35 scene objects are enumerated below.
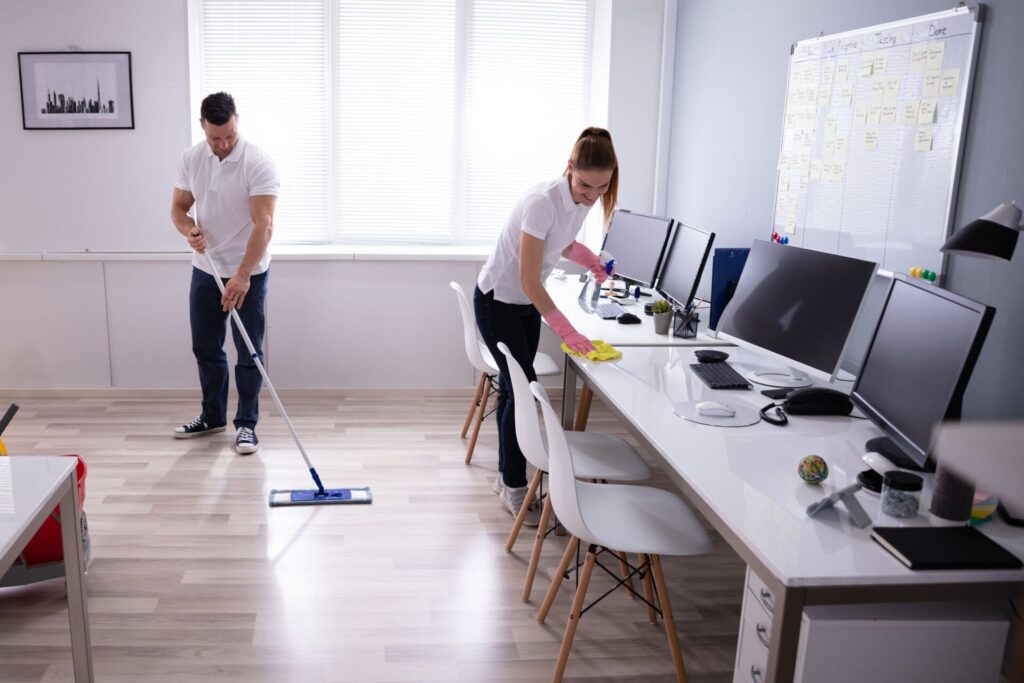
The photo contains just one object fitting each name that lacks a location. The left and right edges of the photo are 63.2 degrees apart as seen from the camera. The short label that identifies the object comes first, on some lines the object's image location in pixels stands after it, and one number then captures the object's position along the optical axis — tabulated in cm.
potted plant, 324
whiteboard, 241
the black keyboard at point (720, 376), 254
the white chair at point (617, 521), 202
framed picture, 439
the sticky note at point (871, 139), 275
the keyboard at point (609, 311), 356
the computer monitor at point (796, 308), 231
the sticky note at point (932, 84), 244
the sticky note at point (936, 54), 242
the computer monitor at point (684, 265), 329
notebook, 145
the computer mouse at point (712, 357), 283
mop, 334
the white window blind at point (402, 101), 472
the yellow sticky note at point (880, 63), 269
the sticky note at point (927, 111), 247
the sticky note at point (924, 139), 248
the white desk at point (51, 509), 163
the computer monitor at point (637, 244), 374
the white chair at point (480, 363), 364
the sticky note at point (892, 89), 264
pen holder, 322
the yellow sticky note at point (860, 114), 282
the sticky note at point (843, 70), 290
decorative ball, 179
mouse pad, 221
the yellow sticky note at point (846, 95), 290
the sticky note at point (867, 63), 277
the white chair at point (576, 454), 238
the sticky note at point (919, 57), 250
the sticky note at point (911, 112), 255
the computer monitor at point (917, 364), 166
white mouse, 226
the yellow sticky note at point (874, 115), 274
